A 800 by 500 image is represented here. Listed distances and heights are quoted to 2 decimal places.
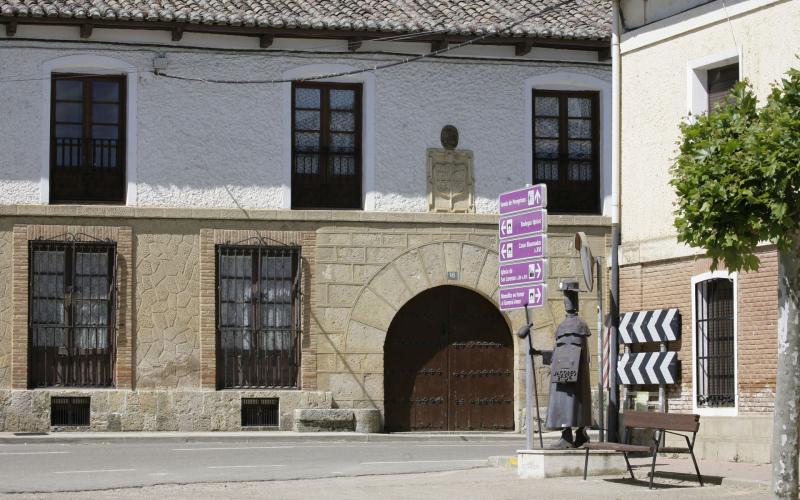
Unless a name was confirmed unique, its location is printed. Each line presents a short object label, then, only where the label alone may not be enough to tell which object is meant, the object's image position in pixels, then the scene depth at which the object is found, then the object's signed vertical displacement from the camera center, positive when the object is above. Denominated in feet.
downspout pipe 74.33 +8.11
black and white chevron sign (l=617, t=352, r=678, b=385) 70.90 +0.11
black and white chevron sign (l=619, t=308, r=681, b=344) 70.85 +1.94
